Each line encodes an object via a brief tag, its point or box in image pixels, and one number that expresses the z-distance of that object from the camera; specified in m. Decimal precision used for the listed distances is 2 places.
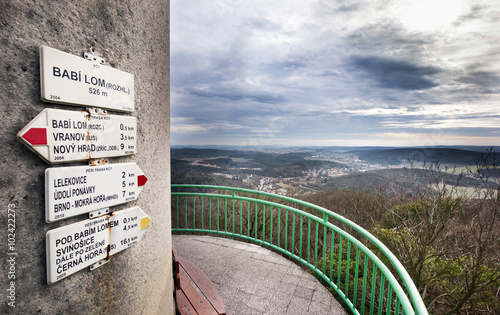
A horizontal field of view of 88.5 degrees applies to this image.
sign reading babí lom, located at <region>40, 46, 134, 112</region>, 1.26
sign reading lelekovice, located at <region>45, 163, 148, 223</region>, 1.32
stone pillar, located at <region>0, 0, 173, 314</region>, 1.16
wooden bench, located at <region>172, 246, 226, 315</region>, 2.40
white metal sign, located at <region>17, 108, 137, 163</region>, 1.24
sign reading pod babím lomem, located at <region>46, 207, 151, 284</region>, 1.34
